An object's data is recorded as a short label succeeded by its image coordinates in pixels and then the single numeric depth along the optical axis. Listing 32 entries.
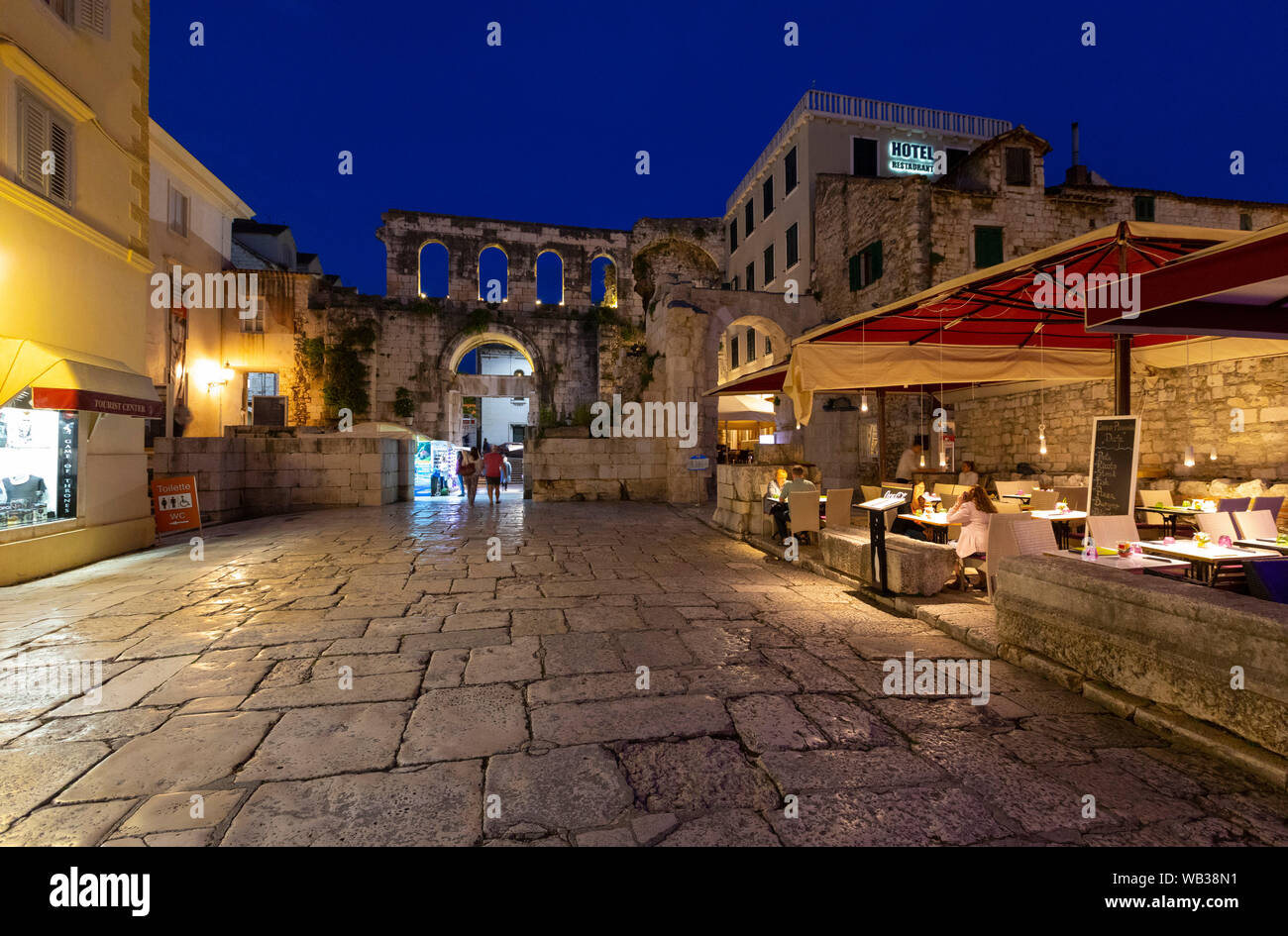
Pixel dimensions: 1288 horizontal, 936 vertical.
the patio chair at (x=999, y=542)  4.61
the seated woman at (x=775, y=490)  7.91
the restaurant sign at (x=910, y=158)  20.03
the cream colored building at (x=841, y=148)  19.52
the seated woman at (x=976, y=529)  5.05
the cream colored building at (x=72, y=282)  5.76
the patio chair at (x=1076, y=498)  6.89
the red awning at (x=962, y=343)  5.39
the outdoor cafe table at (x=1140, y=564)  3.64
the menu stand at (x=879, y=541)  5.11
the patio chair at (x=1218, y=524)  4.85
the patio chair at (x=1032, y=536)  4.32
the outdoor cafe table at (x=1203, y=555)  3.89
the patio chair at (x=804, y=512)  7.44
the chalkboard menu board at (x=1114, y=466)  4.05
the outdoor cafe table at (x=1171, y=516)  5.93
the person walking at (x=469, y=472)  13.84
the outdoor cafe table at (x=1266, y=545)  4.22
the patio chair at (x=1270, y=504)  5.60
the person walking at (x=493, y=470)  13.40
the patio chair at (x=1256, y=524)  4.90
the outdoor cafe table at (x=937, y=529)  5.89
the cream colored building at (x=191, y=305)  16.05
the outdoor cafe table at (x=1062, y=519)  5.45
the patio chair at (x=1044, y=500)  6.66
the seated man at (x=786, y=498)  7.54
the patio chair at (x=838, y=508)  7.47
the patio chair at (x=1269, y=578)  3.06
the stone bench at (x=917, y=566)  4.95
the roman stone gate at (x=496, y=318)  20.72
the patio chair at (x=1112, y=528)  4.13
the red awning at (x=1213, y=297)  2.83
